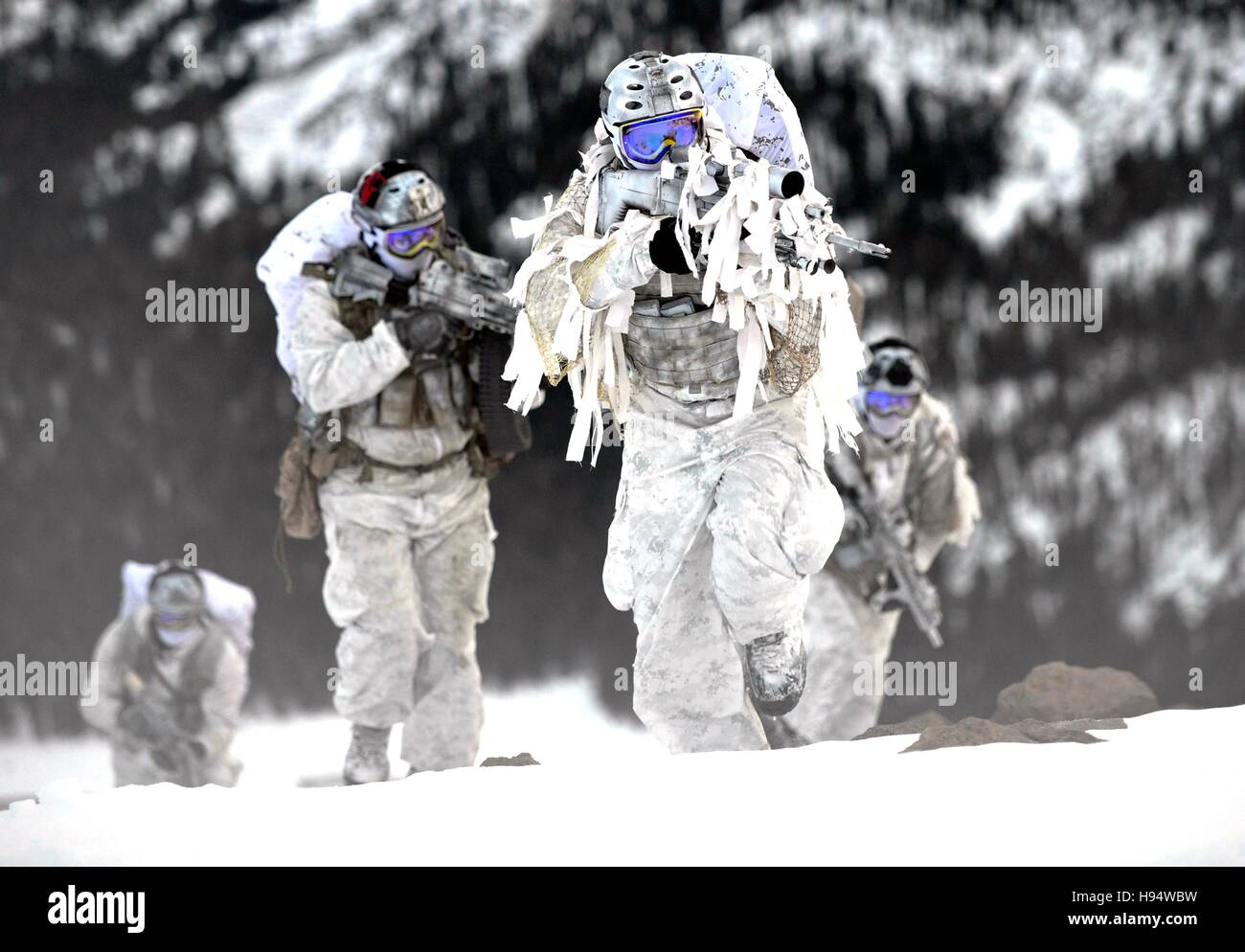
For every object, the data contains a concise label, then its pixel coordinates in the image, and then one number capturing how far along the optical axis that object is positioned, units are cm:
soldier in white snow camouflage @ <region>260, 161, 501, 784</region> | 1182
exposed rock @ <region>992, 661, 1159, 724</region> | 1273
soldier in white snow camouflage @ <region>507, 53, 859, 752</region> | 919
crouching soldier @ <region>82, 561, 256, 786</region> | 1523
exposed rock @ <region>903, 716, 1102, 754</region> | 983
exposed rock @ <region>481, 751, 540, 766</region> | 1169
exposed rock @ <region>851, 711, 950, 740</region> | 1091
